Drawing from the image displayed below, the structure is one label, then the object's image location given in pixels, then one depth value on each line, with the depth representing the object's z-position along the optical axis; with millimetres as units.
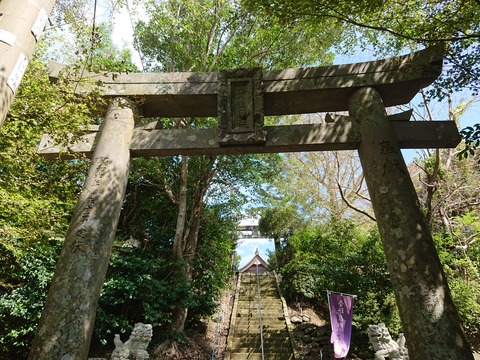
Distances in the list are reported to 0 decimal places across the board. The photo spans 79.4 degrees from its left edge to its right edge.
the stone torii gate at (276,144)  3027
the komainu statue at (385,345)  4648
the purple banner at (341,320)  6744
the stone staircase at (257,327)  8453
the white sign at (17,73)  1989
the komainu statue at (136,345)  4180
